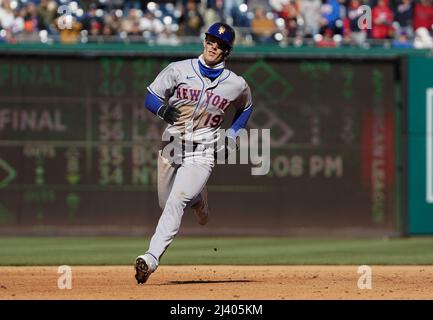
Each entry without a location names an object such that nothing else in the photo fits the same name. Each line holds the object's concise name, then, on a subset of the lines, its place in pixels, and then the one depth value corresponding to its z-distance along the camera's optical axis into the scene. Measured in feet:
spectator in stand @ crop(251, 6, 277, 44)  61.16
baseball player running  31.45
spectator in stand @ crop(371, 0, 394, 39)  62.49
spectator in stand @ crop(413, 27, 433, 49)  62.49
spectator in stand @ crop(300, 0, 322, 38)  62.59
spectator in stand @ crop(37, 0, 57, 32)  61.00
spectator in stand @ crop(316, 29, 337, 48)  60.85
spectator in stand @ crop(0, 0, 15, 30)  61.31
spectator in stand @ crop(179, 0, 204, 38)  61.52
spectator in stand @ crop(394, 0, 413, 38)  64.23
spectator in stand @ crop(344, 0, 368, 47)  61.36
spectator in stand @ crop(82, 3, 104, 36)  60.64
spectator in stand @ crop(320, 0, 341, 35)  62.59
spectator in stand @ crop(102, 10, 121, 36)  60.49
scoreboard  58.08
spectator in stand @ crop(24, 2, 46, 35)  60.90
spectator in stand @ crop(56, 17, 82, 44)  60.03
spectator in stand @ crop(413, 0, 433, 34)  63.98
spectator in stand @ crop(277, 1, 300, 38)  61.82
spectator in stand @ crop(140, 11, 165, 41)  61.46
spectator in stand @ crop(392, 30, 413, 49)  61.93
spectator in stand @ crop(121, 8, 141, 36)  60.90
